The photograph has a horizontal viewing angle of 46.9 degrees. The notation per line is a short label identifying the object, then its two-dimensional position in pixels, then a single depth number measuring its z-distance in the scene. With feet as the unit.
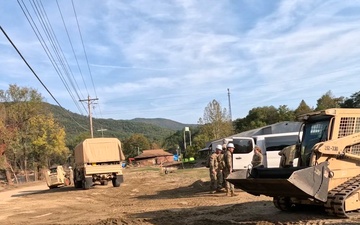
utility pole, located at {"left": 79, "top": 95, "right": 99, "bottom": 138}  175.37
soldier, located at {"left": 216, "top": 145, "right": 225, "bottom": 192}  54.34
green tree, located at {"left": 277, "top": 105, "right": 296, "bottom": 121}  260.01
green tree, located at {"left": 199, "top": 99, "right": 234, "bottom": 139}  211.20
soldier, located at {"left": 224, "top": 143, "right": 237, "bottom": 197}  51.71
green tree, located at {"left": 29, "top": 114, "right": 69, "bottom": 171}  186.29
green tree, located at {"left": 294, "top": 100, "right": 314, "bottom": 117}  269.25
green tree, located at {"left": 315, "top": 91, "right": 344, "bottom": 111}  261.44
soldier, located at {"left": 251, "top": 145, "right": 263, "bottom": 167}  49.79
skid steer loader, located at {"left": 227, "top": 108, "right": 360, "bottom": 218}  29.12
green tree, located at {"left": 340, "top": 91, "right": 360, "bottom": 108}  199.93
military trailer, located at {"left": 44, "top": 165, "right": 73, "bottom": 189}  99.55
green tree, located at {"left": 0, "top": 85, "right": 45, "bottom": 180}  177.47
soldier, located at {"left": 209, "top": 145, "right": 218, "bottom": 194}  55.57
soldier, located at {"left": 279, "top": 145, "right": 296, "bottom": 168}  35.42
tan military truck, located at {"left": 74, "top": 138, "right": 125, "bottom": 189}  80.94
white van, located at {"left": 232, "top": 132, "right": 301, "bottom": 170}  59.31
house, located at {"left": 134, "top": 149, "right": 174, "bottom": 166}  350.02
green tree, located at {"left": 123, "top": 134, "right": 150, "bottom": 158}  465.06
